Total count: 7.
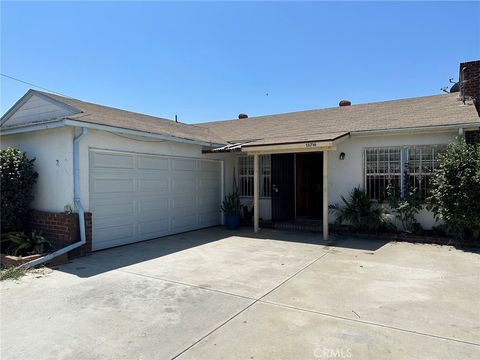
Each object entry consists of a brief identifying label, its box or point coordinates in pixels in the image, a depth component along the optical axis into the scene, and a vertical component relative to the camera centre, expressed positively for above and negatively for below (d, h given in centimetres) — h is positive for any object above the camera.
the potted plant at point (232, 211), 1075 -106
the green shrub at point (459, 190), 745 -28
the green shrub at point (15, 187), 696 -12
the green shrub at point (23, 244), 675 -134
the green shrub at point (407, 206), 870 -77
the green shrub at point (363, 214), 898 -101
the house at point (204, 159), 733 +61
